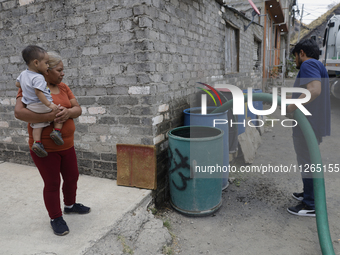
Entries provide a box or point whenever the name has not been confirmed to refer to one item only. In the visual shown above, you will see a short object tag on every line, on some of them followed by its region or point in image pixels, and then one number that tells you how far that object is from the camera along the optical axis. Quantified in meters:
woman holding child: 2.02
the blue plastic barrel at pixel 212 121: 3.38
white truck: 8.41
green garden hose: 2.37
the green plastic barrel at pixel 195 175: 2.77
